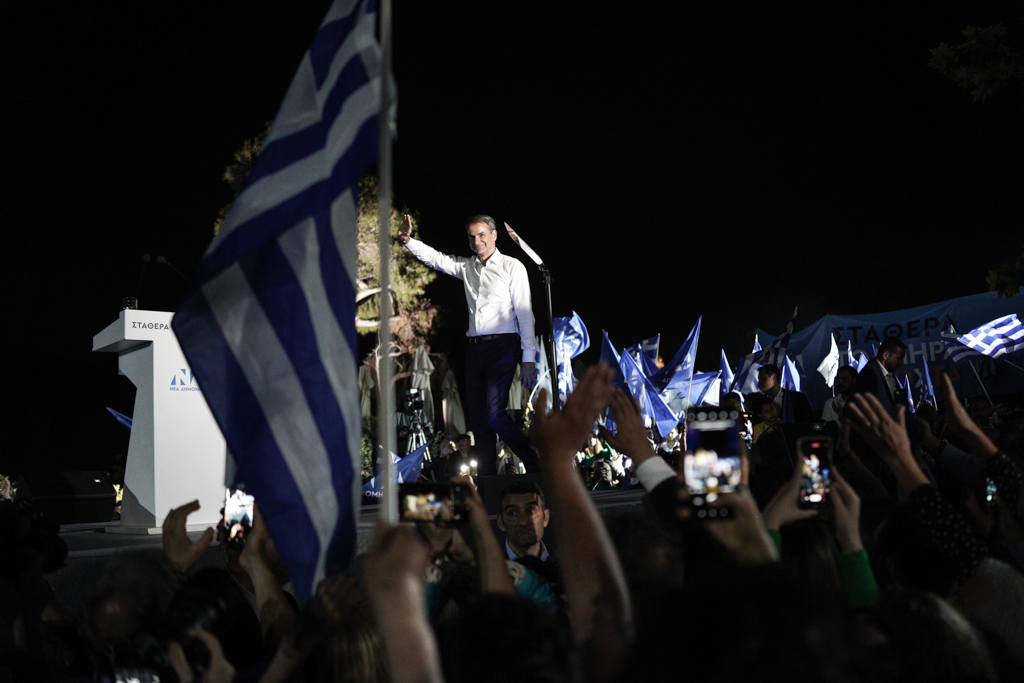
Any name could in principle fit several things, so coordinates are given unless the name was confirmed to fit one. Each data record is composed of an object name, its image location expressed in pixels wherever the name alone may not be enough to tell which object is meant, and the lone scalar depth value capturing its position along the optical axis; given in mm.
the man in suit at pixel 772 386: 8791
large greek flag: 2758
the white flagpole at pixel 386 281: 2385
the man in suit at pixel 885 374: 6746
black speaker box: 8312
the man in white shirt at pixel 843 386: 7956
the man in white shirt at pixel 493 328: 7254
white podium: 6754
